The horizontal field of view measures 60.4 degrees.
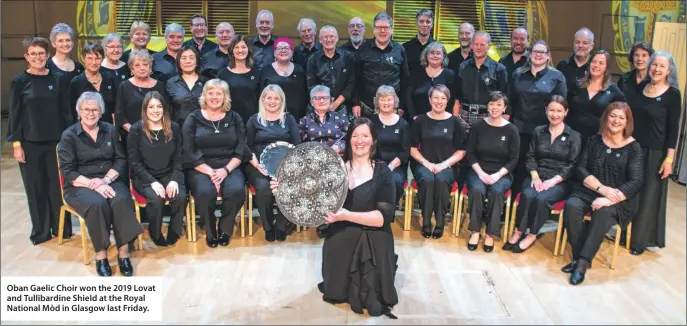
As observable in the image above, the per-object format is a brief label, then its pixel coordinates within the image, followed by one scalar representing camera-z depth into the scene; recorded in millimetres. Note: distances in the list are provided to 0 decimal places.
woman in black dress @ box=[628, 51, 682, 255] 4062
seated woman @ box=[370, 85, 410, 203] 4445
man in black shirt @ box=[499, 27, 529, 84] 4996
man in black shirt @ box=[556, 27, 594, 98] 4656
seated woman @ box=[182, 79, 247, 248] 4215
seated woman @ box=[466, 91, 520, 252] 4277
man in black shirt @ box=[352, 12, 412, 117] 4953
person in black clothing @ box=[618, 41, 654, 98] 4207
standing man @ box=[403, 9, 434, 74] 5230
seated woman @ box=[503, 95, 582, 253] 4180
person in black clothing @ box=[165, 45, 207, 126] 4430
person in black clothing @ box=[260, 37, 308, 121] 4754
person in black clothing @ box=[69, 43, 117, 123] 4230
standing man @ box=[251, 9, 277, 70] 5227
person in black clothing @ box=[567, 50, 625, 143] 4266
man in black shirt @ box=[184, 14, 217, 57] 5242
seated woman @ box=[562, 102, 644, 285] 3910
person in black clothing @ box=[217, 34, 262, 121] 4672
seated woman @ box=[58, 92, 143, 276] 3773
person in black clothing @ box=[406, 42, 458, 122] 4777
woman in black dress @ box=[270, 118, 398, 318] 3275
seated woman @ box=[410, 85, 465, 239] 4438
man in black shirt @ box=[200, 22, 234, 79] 5016
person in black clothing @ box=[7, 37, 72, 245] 4059
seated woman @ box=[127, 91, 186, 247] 4055
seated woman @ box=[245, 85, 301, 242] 4309
